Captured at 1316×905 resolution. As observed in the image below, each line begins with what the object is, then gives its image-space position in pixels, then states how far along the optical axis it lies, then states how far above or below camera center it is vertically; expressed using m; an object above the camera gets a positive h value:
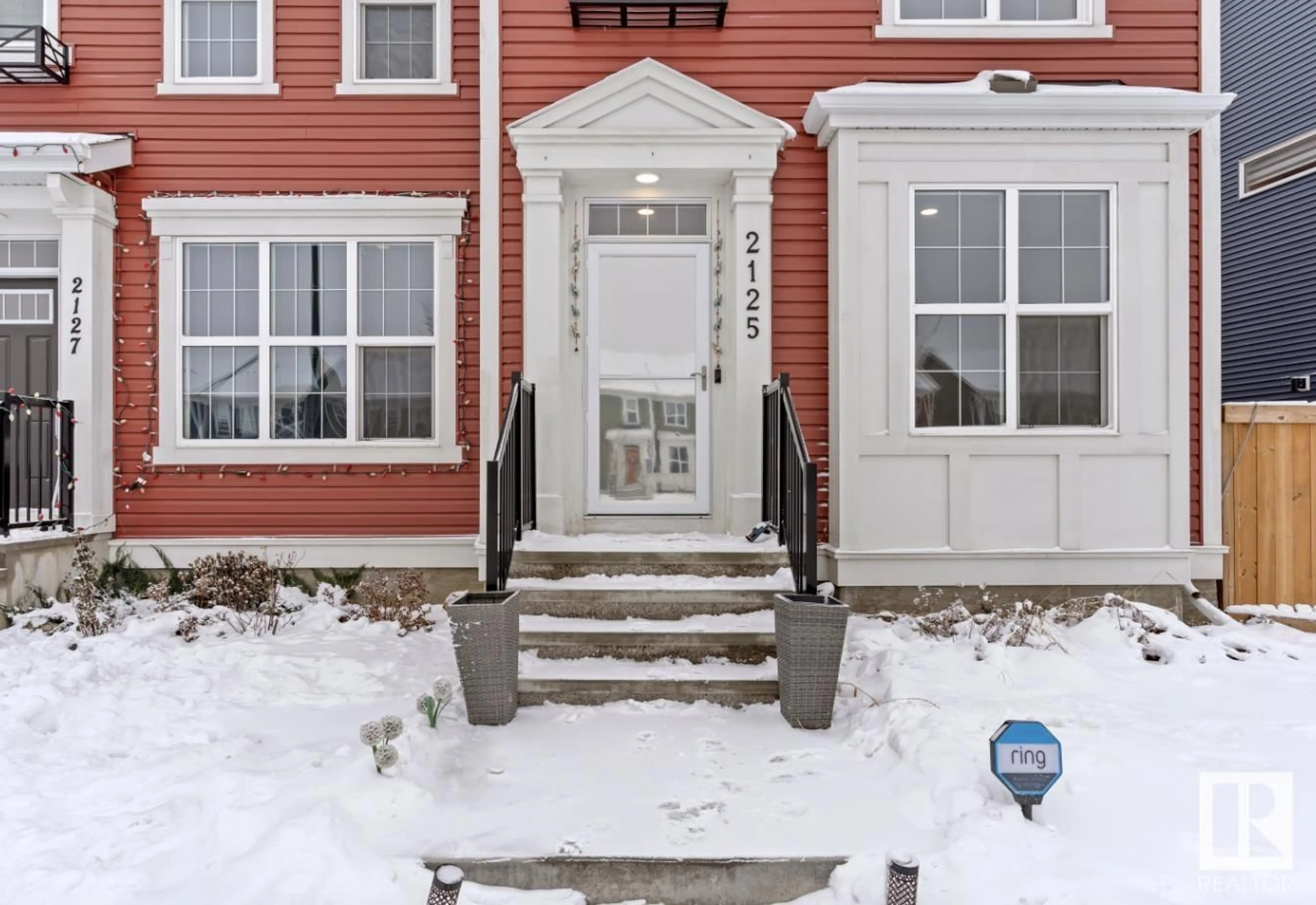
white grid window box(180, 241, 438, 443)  5.75 +0.90
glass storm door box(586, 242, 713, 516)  5.32 +0.50
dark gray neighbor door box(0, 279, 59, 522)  5.72 +0.77
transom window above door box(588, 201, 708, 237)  5.38 +1.61
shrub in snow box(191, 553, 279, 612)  5.02 -0.86
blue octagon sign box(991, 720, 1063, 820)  2.41 -0.97
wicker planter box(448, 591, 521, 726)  3.39 -0.92
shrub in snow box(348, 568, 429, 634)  4.94 -1.00
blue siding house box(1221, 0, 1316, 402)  8.98 +3.07
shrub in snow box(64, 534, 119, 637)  4.53 -0.91
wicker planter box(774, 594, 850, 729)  3.35 -0.90
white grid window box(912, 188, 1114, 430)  4.88 +0.92
